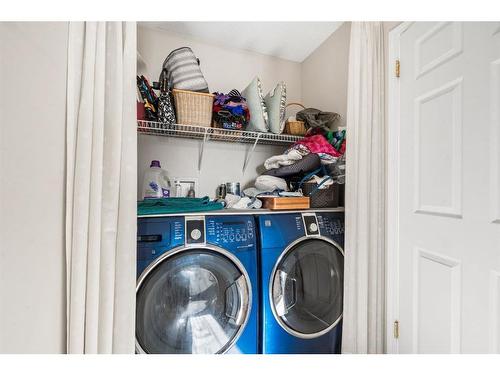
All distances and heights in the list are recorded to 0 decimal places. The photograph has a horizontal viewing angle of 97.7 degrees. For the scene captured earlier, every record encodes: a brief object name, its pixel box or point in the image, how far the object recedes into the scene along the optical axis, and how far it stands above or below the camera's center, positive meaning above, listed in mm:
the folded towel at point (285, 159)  1564 +229
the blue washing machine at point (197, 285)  1100 -523
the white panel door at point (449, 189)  830 +20
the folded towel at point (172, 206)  1144 -97
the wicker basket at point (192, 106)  1402 +541
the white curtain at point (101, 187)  714 -1
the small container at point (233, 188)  1799 +13
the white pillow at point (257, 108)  1576 +601
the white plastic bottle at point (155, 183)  1540 +39
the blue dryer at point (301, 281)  1301 -574
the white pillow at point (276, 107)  1584 +612
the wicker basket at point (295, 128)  1762 +513
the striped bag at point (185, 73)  1409 +755
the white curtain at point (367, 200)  1270 -45
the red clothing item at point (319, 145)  1577 +338
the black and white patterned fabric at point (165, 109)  1392 +507
